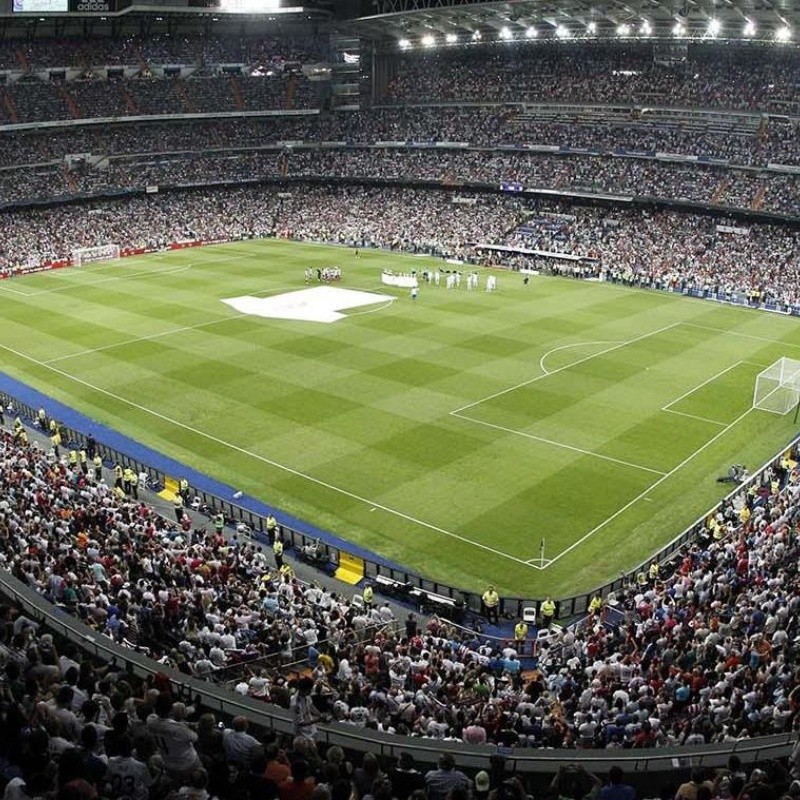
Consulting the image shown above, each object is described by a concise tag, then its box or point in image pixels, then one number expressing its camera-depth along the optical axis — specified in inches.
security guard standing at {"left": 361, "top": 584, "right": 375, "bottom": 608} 845.5
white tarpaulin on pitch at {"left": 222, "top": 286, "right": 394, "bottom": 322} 2054.6
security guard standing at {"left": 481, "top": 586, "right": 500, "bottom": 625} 850.8
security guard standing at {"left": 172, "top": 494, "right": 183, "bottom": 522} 1038.4
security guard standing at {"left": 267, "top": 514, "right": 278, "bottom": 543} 993.5
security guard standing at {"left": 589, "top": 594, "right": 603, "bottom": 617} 835.4
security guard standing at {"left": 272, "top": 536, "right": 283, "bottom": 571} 926.7
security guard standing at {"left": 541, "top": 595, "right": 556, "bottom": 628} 839.7
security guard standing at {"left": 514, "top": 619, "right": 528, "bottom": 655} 794.8
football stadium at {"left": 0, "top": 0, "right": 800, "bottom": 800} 413.1
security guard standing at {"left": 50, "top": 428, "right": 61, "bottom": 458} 1209.4
